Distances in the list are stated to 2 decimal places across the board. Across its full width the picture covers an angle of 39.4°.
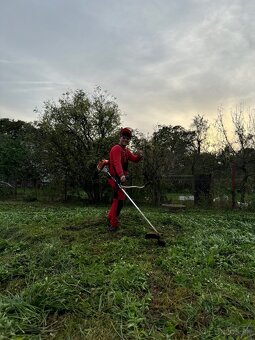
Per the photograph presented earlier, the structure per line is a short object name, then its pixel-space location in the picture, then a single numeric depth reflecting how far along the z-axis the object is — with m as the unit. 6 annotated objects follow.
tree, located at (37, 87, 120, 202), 14.99
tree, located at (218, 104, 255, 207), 12.52
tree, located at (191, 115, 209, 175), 31.39
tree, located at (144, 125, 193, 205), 13.71
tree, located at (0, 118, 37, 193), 18.45
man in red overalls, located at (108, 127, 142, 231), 5.98
